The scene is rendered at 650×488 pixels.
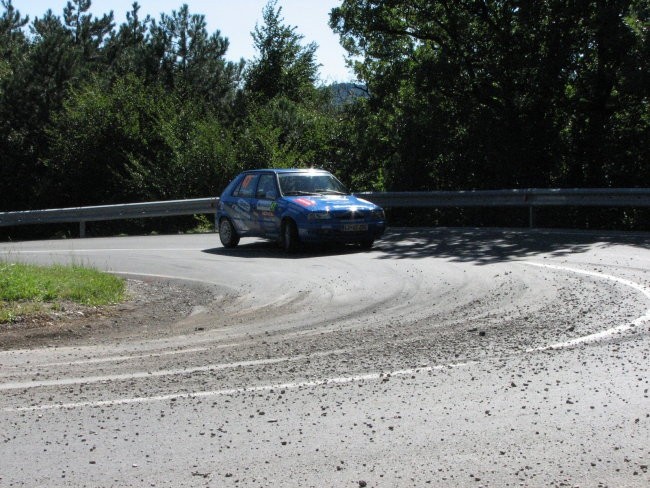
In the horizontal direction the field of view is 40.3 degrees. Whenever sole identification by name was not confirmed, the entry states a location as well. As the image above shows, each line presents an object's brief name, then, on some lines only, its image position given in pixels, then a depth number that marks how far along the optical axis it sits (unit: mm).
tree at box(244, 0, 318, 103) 47562
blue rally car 16328
